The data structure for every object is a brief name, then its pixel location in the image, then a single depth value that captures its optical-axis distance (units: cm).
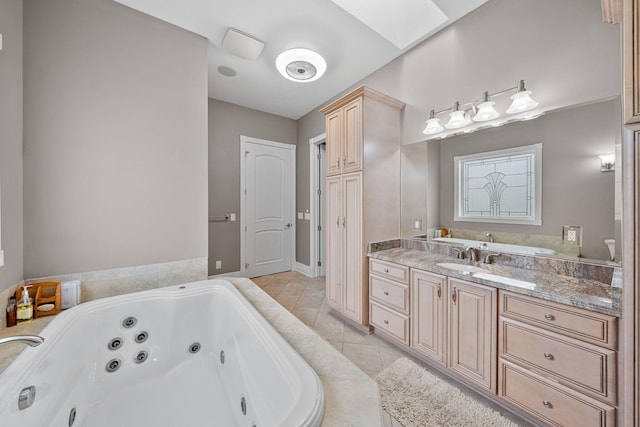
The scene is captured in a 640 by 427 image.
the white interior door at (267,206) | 366
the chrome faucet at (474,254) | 182
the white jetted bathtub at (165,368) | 91
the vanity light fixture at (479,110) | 154
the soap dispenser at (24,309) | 130
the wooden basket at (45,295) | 138
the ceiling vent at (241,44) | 205
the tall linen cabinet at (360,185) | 215
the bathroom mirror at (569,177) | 130
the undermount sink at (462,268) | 155
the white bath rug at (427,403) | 129
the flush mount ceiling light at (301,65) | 222
